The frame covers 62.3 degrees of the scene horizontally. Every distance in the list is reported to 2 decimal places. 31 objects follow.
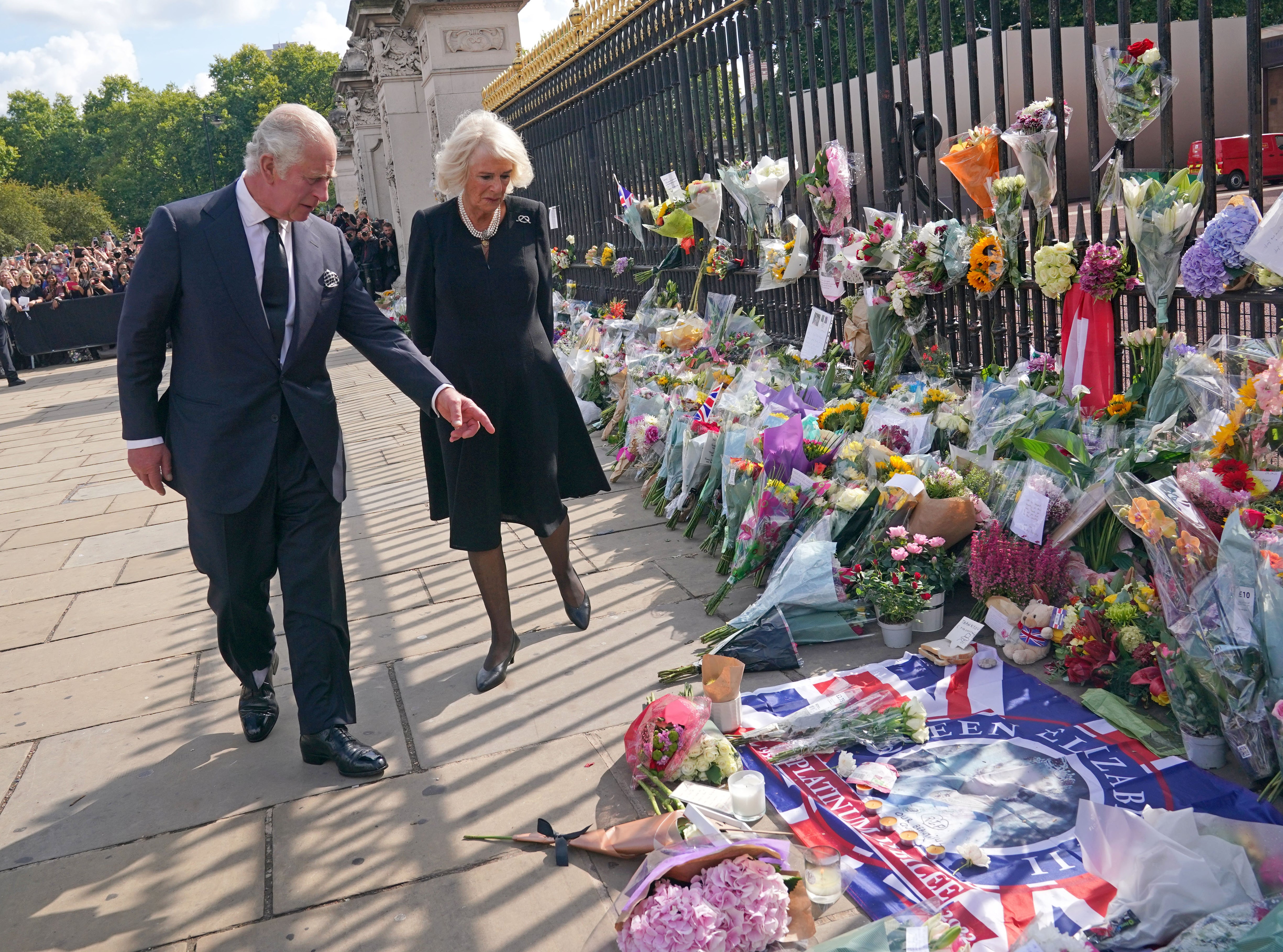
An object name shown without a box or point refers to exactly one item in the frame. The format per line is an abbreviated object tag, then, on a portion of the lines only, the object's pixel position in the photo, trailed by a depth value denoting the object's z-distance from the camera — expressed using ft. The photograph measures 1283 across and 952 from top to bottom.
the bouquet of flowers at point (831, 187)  17.80
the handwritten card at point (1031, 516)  11.75
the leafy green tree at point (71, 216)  161.17
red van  53.93
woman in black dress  11.91
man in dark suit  9.75
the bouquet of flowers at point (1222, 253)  10.72
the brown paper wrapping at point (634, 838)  8.51
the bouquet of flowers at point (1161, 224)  11.42
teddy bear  11.21
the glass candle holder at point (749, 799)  8.84
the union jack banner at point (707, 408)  18.01
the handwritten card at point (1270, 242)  10.10
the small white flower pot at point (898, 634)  12.05
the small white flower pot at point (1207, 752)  8.82
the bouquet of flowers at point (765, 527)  13.92
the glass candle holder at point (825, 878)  7.78
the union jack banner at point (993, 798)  7.62
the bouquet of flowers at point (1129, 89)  11.73
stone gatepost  46.44
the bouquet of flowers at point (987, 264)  14.38
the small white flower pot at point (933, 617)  12.26
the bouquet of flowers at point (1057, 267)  13.16
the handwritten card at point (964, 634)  11.48
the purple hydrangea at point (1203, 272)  11.02
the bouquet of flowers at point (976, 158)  14.39
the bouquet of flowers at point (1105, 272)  12.51
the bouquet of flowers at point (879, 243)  16.51
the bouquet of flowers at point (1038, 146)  13.26
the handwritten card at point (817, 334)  18.80
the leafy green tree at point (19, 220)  138.62
